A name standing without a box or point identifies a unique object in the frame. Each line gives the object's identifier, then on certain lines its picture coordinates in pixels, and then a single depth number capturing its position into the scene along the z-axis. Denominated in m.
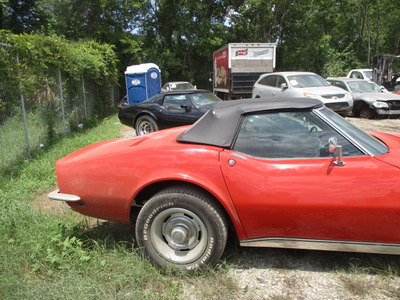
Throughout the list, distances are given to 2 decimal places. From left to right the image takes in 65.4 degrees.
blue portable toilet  14.59
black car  7.81
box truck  14.59
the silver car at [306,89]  10.57
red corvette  2.33
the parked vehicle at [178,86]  18.51
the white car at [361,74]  16.53
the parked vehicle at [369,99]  11.40
